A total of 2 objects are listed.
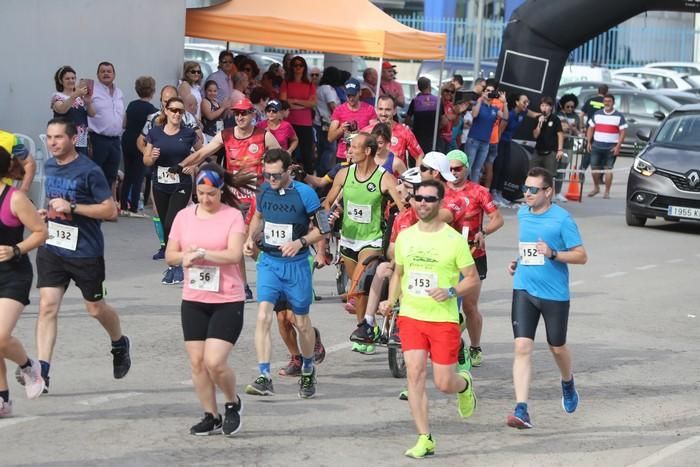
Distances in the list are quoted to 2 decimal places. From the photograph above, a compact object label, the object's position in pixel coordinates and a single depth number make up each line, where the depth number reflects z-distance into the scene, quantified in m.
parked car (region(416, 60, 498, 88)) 38.09
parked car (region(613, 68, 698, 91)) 43.42
